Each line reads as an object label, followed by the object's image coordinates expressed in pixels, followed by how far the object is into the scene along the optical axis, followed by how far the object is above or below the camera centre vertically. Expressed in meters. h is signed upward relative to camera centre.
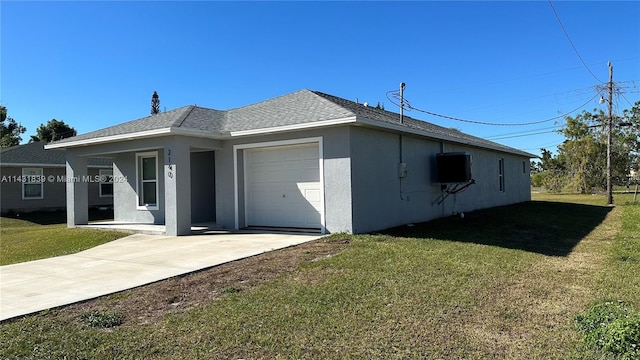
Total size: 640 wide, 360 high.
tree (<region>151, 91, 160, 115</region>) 34.16 +6.98
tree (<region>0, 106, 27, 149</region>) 43.34 +6.78
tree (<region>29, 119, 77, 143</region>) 42.91 +6.25
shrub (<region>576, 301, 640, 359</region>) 3.47 -1.30
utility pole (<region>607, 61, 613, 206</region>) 23.77 +3.10
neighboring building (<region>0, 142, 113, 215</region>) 21.25 +0.74
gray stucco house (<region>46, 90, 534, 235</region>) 10.43 +0.59
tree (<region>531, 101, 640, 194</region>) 35.38 +2.23
